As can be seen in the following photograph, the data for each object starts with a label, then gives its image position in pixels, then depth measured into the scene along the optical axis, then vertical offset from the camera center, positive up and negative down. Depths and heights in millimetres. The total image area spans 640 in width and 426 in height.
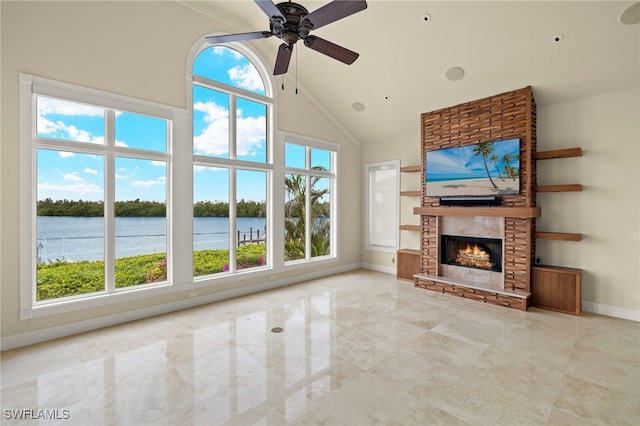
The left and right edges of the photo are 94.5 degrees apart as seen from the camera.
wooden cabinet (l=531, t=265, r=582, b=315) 4426 -1179
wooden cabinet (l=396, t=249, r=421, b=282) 6336 -1126
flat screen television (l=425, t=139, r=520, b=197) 4882 +764
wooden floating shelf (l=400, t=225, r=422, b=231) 6350 -337
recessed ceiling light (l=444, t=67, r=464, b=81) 4860 +2321
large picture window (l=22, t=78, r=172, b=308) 3660 +255
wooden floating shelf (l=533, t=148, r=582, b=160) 4557 +933
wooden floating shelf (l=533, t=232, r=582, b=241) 4547 -370
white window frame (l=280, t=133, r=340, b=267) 6332 +814
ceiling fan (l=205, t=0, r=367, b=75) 2625 +1822
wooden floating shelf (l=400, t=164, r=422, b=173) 6284 +946
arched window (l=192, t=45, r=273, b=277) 5016 +894
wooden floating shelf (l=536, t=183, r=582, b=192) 4537 +391
